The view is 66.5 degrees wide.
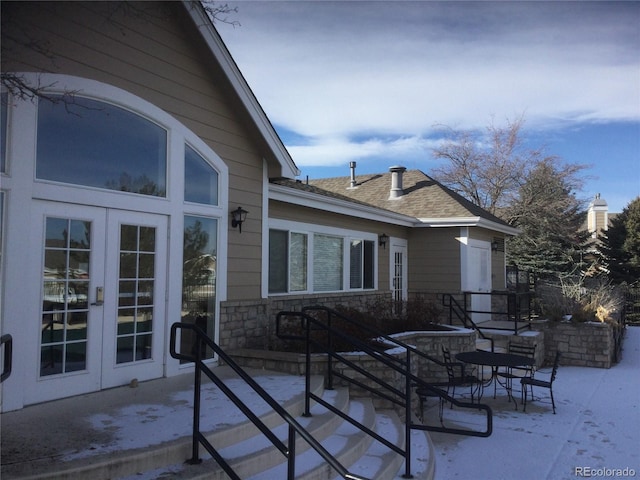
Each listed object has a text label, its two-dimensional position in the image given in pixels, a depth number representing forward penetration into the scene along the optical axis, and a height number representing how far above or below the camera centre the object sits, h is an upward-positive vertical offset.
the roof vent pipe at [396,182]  16.86 +3.08
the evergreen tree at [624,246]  26.20 +1.39
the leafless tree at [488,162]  26.67 +5.99
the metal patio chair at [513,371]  8.30 -1.84
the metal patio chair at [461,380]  7.33 -1.68
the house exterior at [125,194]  4.82 +0.89
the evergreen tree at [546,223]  25.41 +2.53
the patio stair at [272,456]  3.39 -1.51
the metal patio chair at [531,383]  7.80 -1.81
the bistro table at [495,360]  7.52 -1.42
